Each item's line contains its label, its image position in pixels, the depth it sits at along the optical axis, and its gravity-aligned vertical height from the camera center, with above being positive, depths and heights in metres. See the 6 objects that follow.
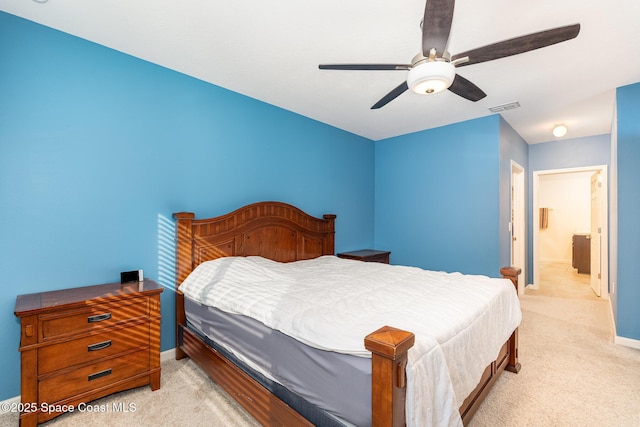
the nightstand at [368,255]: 4.21 -0.61
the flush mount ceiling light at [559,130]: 4.21 +1.27
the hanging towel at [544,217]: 8.12 -0.03
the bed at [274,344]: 1.07 -0.67
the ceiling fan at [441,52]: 1.46 +0.99
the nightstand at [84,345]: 1.67 -0.85
